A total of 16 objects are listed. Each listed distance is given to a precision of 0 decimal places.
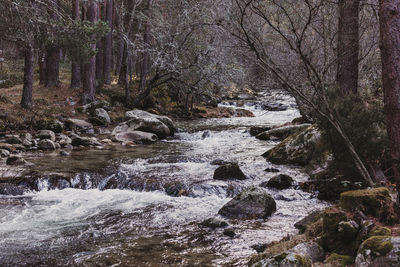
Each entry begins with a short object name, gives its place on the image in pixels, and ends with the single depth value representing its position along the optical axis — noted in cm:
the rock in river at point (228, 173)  851
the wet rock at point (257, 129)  1595
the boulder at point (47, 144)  1172
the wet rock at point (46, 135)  1262
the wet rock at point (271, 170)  924
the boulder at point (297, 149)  988
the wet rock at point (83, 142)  1259
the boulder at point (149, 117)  1631
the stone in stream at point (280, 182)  793
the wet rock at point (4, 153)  1012
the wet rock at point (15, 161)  926
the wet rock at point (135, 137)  1404
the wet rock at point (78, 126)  1511
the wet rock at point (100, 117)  1702
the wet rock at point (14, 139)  1173
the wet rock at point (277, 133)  1476
